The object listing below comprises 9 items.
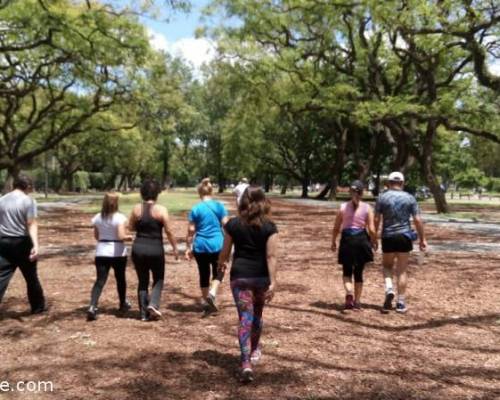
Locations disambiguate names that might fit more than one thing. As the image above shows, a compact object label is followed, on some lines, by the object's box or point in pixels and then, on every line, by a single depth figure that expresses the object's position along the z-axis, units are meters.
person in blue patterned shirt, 6.92
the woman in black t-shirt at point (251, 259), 4.57
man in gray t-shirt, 6.37
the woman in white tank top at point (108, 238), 6.54
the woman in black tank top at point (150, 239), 6.27
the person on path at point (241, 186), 13.47
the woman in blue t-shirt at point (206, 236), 6.70
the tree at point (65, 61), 15.85
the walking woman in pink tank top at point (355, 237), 6.85
